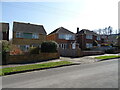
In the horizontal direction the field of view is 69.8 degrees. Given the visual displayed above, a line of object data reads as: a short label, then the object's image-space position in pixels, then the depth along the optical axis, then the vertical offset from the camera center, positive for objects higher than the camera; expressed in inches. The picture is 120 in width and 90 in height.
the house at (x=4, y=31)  726.4 +116.7
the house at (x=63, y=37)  930.2 +85.3
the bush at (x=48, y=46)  523.7 -10.7
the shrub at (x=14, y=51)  439.1 -32.9
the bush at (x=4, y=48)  399.9 -14.9
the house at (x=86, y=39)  1103.7 +79.4
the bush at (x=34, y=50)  472.0 -28.9
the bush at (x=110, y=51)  826.5 -62.1
